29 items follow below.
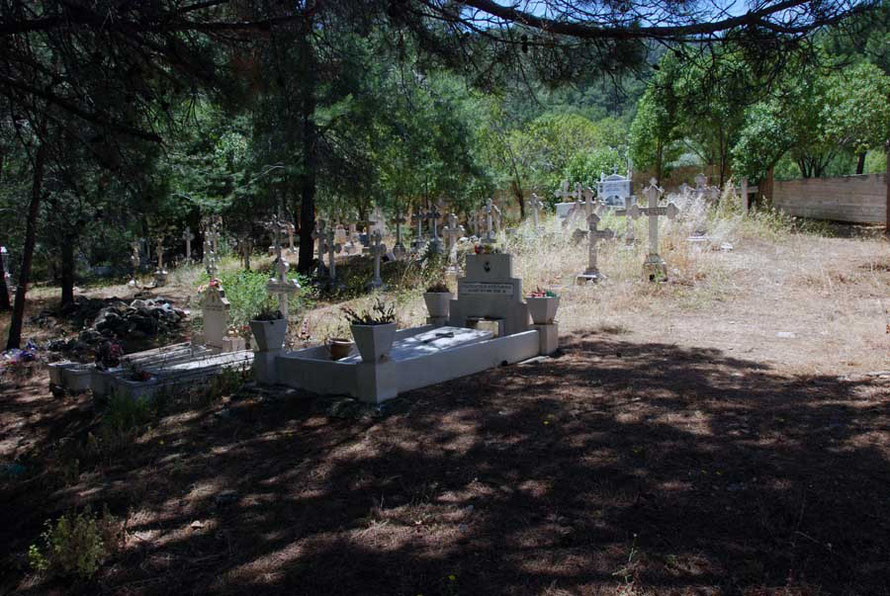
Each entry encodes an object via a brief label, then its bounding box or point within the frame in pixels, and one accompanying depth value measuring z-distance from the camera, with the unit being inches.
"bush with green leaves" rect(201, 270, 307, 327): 391.9
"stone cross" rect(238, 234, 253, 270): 718.9
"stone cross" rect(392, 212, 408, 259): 661.8
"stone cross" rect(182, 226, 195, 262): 868.0
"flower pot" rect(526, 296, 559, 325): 291.4
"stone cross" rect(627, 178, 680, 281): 454.6
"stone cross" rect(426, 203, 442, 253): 699.2
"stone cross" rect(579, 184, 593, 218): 516.4
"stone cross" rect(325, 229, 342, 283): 610.9
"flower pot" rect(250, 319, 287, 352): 257.0
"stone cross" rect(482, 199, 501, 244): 618.5
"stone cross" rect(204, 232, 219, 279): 465.1
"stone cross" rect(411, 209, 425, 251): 687.1
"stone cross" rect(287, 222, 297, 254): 738.2
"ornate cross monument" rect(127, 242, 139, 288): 863.5
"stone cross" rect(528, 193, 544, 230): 692.0
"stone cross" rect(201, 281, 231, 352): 349.4
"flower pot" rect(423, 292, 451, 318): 323.3
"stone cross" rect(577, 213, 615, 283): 467.2
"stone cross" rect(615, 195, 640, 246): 543.5
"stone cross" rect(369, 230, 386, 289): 570.9
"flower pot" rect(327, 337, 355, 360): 269.6
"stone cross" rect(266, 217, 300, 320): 358.0
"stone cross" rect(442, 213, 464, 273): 619.5
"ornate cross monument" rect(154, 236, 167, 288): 774.4
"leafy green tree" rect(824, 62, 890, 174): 799.1
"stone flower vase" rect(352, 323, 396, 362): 219.8
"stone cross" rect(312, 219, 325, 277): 632.8
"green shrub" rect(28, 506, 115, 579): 137.8
